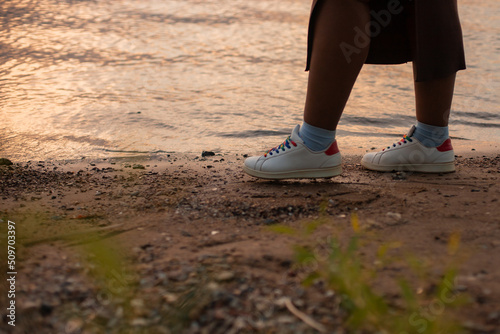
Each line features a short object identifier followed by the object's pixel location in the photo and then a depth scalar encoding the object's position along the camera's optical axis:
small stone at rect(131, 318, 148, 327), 1.01
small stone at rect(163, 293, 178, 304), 1.09
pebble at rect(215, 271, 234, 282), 1.16
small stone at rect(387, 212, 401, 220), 1.56
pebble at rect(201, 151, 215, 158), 2.74
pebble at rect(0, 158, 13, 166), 2.39
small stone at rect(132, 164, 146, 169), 2.38
